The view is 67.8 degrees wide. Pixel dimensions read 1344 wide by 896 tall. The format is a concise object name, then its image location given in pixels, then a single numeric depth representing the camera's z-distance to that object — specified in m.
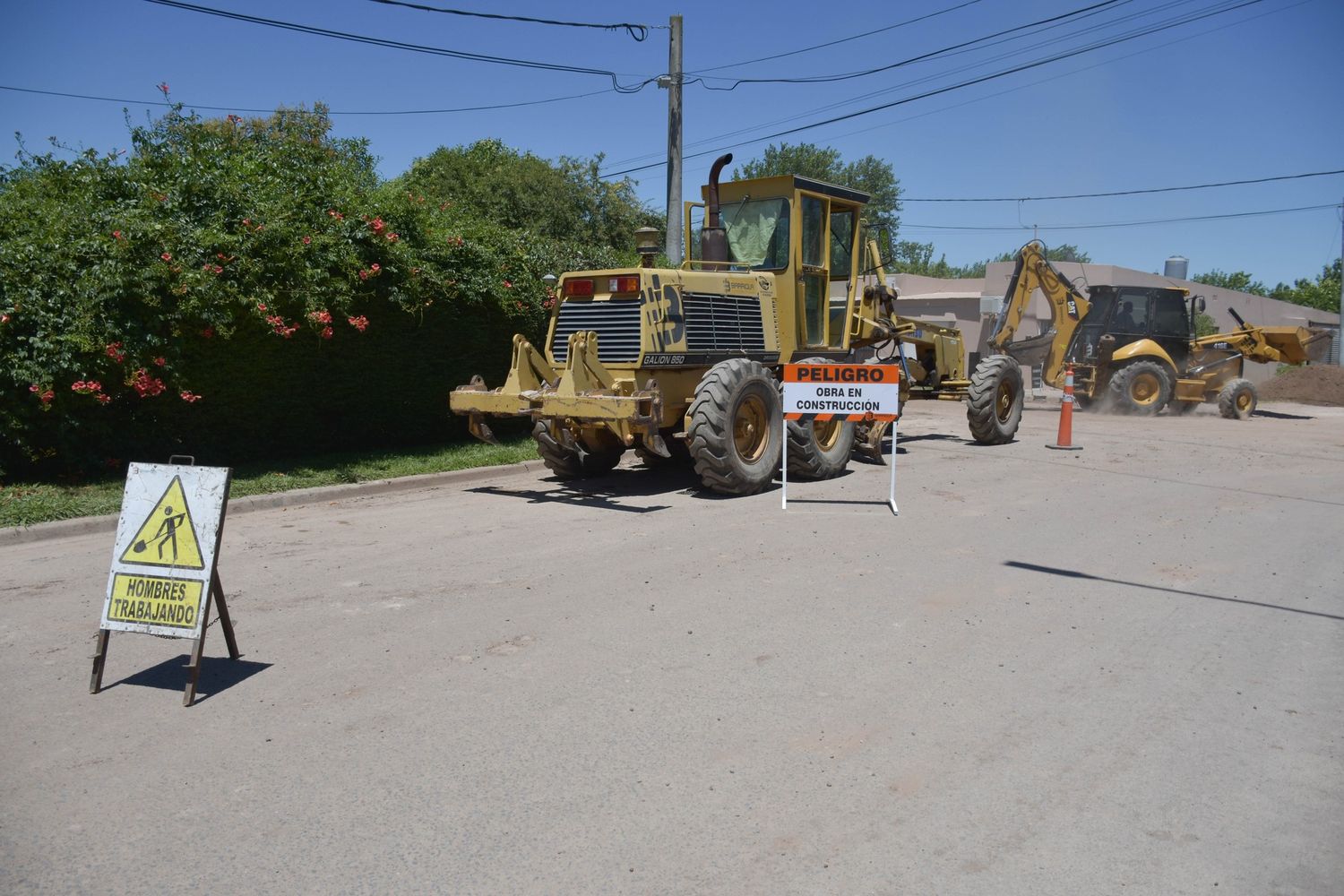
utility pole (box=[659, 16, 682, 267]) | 17.61
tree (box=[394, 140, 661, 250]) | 27.72
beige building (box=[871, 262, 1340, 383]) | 35.41
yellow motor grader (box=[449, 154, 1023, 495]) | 9.82
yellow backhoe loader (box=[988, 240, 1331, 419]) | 20.75
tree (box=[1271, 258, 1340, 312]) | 57.44
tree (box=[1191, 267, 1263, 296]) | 71.88
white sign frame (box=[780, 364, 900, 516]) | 10.06
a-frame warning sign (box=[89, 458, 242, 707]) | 5.10
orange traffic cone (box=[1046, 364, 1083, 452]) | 14.62
